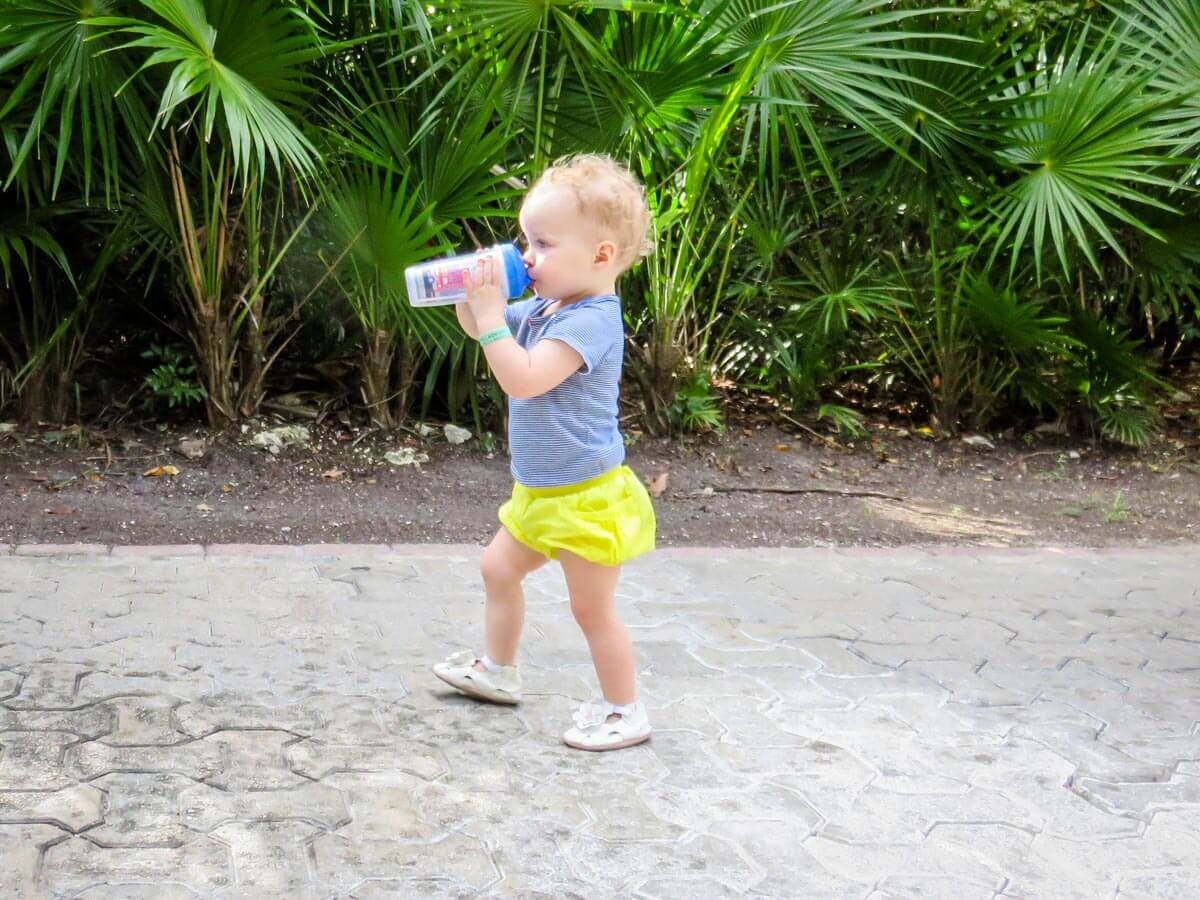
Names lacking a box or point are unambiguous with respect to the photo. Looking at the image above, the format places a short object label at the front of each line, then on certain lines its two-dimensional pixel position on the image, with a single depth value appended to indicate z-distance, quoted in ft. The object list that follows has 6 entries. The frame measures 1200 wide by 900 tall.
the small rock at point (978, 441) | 22.15
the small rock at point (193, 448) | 17.95
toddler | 9.18
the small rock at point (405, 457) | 18.48
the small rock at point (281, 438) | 18.37
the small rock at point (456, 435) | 19.30
